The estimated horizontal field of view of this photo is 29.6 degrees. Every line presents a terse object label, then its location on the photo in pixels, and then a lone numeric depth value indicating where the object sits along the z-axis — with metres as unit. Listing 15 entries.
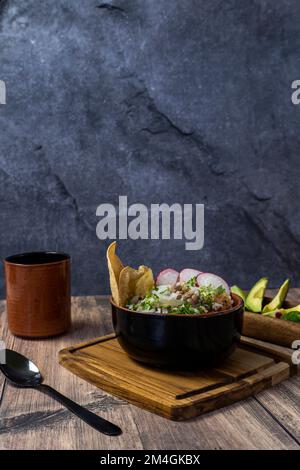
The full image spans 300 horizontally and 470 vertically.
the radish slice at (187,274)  1.11
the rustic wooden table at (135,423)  0.73
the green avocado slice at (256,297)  1.25
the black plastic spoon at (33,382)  0.77
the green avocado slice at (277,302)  1.24
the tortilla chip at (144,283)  1.04
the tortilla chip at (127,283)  1.00
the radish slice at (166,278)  1.10
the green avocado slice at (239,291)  1.32
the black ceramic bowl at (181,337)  0.90
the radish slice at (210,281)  1.06
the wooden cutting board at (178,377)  0.83
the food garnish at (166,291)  0.96
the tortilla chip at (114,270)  1.00
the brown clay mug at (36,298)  1.16
